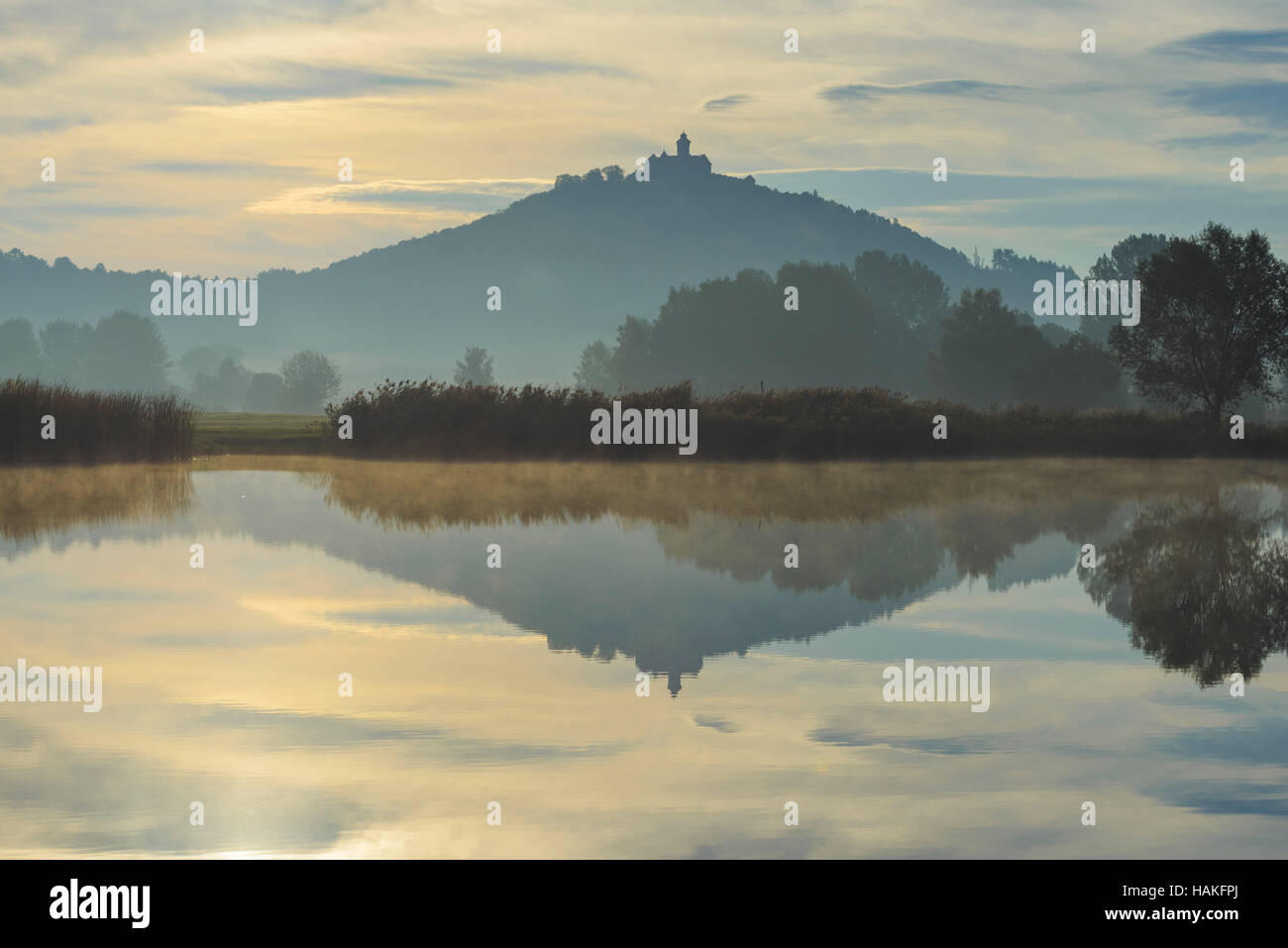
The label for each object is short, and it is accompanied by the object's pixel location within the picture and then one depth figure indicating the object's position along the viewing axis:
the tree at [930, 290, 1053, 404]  92.50
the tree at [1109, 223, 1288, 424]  58.66
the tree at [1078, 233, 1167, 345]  111.38
